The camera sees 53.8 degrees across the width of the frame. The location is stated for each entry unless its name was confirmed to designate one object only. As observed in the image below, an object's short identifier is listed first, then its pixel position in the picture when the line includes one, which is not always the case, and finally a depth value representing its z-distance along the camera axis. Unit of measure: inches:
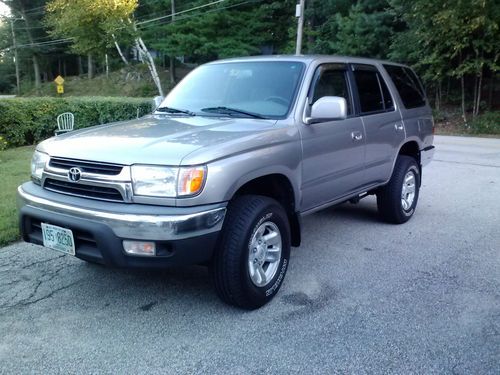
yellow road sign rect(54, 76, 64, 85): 1407.5
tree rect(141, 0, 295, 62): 1284.4
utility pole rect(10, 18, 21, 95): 1913.5
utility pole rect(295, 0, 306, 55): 831.1
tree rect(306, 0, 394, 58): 894.4
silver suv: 123.5
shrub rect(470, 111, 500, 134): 714.2
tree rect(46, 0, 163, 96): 1107.3
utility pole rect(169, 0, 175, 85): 1555.4
